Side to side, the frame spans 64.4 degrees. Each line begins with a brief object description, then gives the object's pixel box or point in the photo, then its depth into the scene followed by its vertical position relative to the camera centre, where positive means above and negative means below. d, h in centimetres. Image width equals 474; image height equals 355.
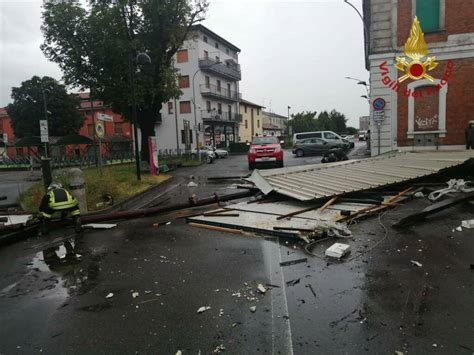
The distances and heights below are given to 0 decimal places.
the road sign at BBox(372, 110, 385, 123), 1802 +108
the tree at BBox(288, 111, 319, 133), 8331 +401
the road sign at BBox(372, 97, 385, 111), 1777 +161
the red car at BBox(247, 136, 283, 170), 1947 -65
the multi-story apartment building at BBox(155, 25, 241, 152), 5081 +697
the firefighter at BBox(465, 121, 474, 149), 1642 -3
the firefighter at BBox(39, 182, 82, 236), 725 -111
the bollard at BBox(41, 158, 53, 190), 1028 -60
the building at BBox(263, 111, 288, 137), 9180 +602
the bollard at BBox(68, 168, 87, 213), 893 -90
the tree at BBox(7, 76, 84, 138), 4853 +547
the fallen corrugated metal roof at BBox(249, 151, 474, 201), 877 -97
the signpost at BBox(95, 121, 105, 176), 1310 +61
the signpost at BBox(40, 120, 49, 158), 1669 +81
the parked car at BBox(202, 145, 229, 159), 3709 -102
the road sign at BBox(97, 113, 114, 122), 1317 +106
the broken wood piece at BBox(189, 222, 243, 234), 668 -157
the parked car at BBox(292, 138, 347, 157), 3166 -56
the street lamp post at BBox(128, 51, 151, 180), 1335 +228
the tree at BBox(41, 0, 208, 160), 2016 +576
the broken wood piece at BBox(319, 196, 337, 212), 758 -133
